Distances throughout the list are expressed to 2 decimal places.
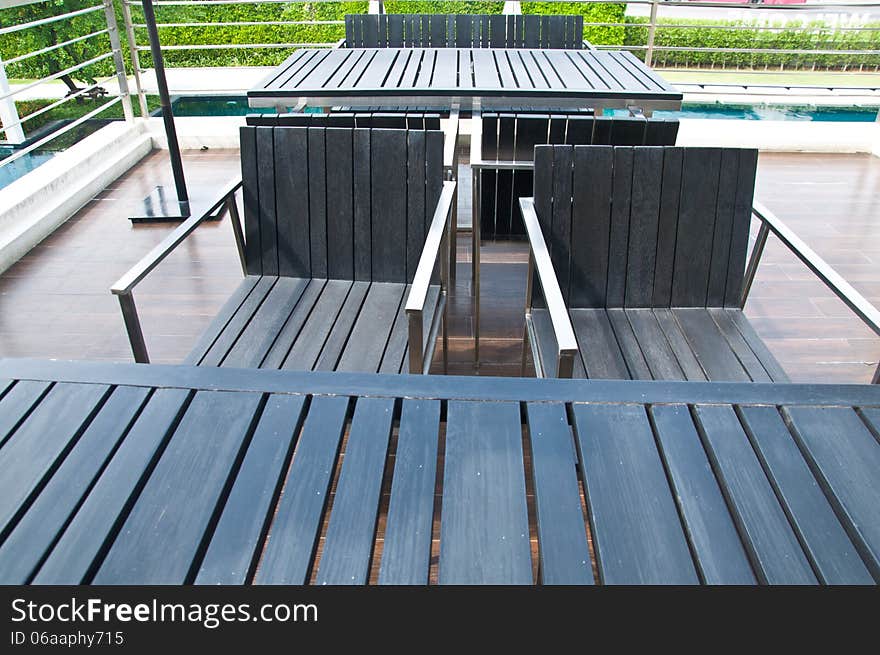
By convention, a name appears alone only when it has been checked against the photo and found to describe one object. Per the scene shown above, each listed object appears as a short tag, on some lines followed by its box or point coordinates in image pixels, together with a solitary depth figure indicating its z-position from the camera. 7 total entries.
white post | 5.21
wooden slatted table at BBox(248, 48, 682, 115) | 2.74
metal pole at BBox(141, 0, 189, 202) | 3.11
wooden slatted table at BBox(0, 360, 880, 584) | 0.86
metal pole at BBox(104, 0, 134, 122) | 3.89
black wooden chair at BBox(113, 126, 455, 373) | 1.91
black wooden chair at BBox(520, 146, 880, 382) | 1.89
